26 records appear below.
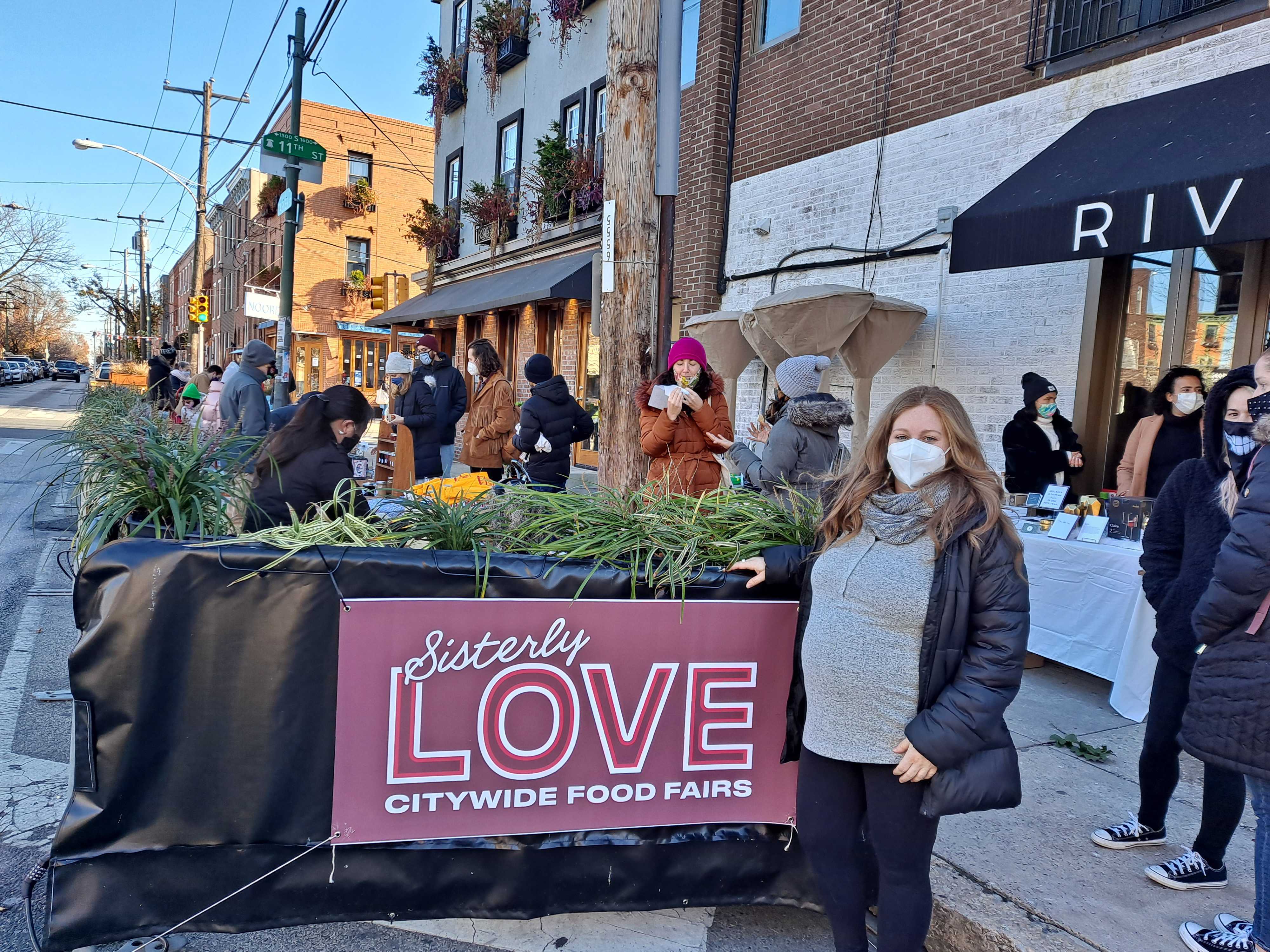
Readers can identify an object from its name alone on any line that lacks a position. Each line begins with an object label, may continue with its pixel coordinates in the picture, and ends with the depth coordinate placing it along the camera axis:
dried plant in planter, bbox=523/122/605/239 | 13.18
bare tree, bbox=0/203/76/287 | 45.00
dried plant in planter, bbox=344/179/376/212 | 28.06
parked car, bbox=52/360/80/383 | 66.56
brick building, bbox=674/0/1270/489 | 6.19
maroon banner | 2.38
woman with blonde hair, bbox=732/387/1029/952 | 2.08
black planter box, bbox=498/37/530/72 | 15.62
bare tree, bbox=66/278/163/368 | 61.34
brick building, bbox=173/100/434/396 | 28.19
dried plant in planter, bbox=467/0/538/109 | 15.48
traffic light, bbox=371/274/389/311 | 14.80
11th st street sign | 13.38
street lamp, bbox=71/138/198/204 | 21.55
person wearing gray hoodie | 7.80
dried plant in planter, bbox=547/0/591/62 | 13.47
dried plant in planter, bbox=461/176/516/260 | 15.80
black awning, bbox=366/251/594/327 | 12.05
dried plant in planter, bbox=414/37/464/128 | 18.05
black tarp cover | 2.23
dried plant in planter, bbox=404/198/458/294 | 18.50
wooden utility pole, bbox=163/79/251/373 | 23.03
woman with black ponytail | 3.82
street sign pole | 14.31
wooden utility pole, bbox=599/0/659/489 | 4.09
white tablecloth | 4.43
